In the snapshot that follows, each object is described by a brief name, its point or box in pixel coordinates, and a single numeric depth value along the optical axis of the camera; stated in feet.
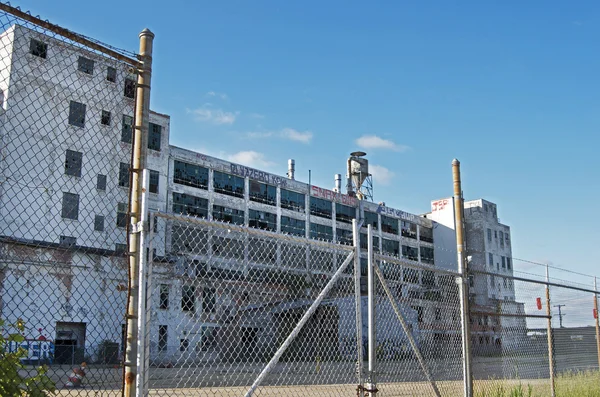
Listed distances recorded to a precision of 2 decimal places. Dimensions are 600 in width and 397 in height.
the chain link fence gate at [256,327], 16.70
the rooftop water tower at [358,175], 205.67
